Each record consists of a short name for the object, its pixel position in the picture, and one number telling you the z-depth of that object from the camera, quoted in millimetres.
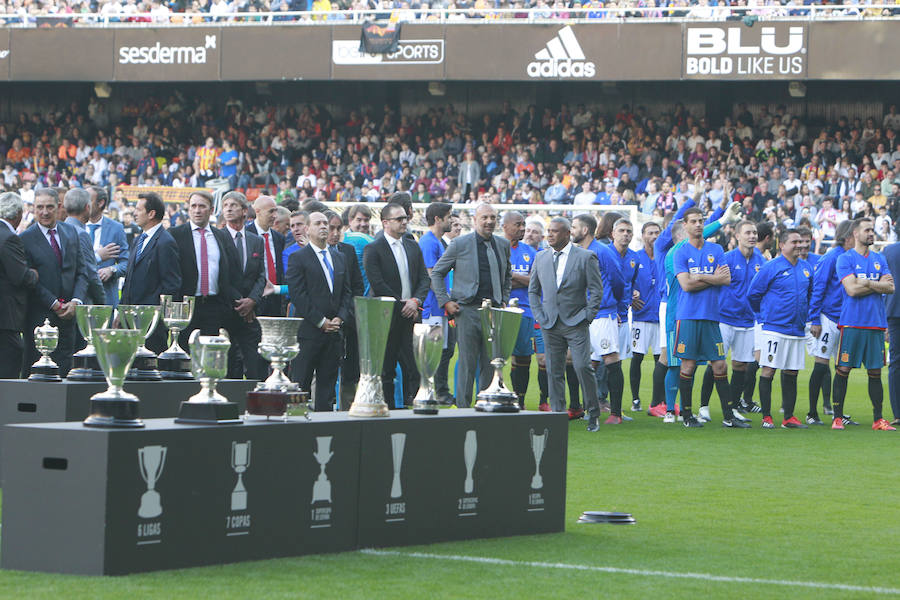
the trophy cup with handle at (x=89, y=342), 13366
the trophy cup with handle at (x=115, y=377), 10080
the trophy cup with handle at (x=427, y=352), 12501
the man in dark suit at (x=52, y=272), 18321
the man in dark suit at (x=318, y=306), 19745
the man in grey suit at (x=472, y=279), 22237
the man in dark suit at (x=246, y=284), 19923
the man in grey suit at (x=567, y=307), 22312
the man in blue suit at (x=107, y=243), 21792
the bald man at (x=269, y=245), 21955
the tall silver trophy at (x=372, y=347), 11860
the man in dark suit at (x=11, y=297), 17564
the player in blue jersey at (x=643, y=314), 26421
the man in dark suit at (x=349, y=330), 20650
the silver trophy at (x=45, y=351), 14412
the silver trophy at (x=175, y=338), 14605
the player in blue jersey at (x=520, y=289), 24166
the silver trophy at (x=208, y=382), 10592
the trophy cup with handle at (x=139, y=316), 12765
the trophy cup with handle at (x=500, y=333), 13529
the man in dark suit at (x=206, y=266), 19241
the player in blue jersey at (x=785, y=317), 24032
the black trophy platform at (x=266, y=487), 9924
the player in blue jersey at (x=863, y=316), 23839
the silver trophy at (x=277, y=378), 11178
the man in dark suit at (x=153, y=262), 18708
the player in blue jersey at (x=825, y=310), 24819
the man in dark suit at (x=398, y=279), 21436
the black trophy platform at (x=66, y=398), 13856
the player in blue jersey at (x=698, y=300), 22786
